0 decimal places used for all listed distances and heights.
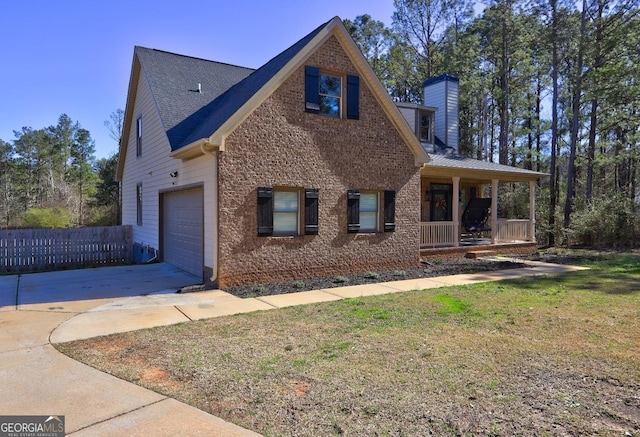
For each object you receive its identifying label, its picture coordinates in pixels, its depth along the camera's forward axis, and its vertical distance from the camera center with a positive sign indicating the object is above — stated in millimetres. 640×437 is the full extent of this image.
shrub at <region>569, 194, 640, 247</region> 17531 -494
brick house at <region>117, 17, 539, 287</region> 8872 +1095
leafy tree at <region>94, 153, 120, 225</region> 29797 +1411
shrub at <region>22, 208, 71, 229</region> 24688 -476
